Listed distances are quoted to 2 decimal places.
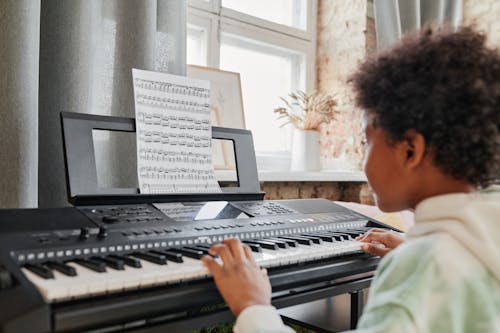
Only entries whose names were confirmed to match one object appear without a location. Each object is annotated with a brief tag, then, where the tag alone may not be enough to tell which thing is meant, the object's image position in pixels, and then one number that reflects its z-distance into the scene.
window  2.34
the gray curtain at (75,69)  1.30
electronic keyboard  0.67
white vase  2.49
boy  0.65
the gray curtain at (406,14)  2.64
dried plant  2.50
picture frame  2.06
